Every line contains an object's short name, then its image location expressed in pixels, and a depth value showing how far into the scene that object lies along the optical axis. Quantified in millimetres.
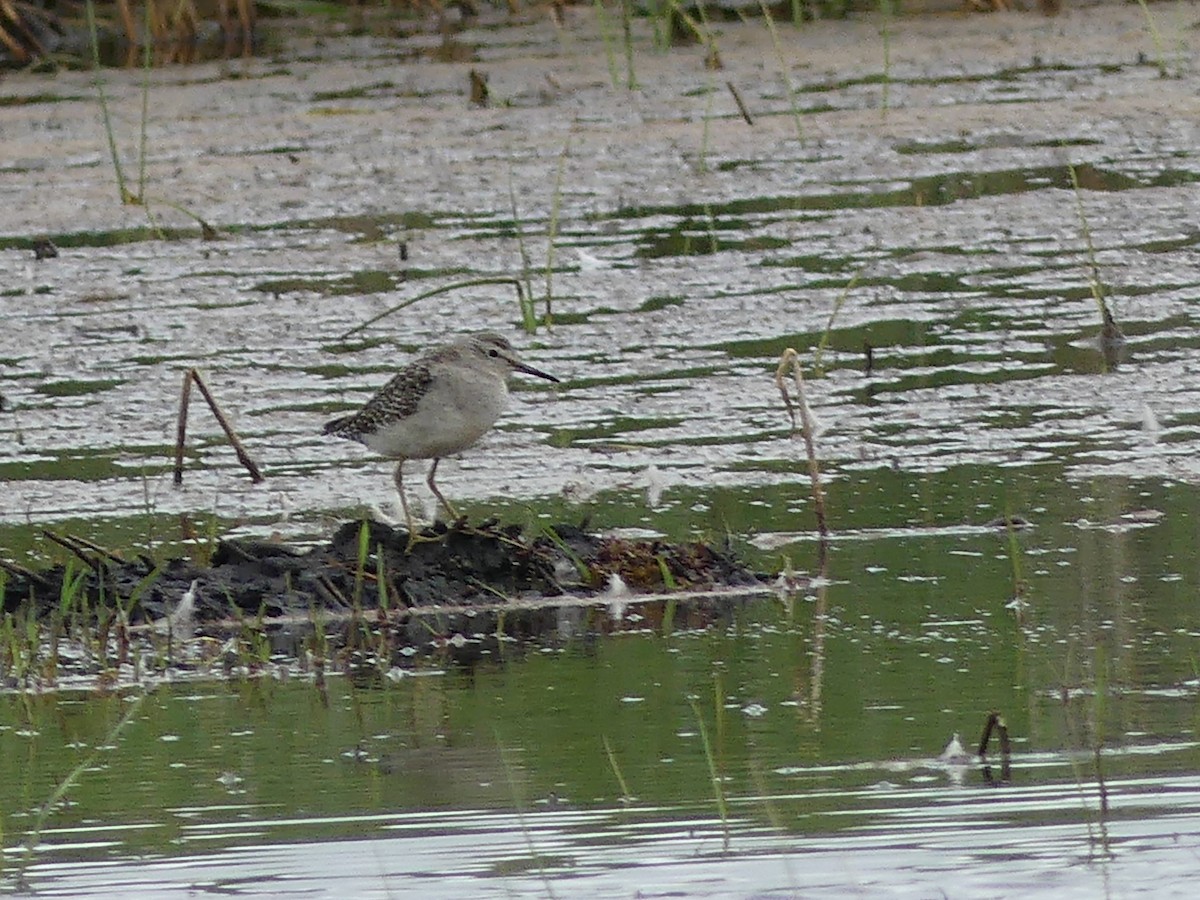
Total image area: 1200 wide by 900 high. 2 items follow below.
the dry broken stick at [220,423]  14969
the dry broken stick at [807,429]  13141
